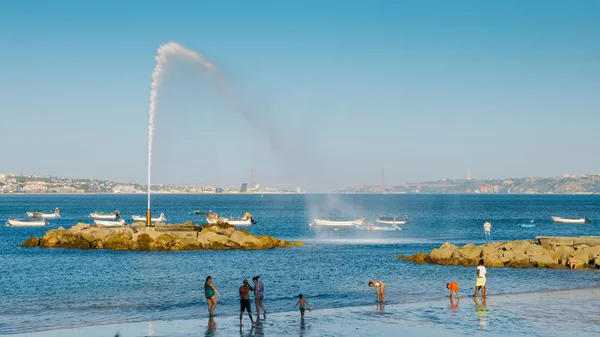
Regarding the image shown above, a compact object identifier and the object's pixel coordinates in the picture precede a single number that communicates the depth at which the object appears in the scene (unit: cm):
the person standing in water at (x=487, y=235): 9262
